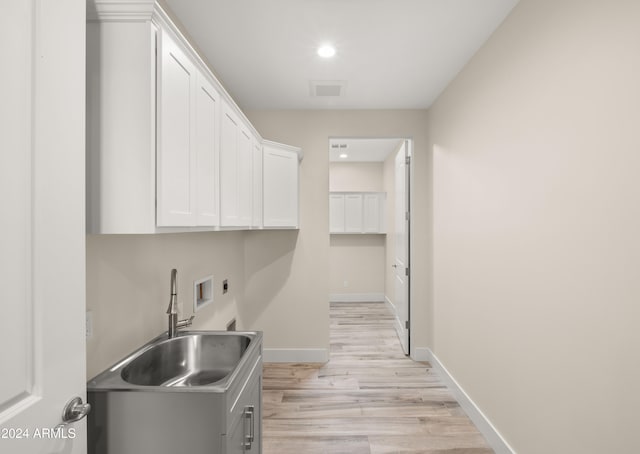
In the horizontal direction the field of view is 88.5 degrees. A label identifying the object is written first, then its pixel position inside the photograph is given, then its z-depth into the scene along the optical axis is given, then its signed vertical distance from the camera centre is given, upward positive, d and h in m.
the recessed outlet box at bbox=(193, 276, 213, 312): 2.23 -0.43
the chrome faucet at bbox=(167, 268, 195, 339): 1.72 -0.40
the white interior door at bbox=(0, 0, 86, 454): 0.73 +0.03
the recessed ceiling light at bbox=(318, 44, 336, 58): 2.24 +1.27
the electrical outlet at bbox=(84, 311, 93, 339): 1.24 -0.35
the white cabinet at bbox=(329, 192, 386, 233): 6.01 +0.36
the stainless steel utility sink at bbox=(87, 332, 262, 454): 1.15 -0.65
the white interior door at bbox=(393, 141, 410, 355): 3.56 -0.18
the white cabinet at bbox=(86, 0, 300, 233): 1.12 +0.40
